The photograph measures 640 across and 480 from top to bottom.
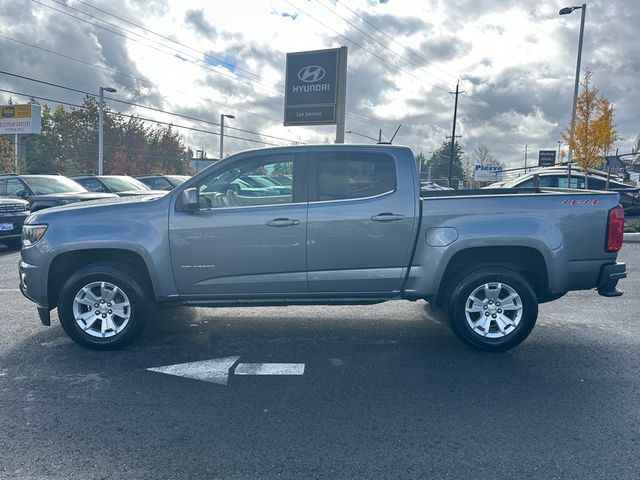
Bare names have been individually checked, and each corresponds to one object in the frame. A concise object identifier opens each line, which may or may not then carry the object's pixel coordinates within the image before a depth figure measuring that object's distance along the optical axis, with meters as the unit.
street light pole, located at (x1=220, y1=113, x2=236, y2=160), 39.63
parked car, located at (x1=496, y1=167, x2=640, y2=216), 16.22
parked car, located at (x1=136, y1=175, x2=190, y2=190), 19.69
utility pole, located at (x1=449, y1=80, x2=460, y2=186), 41.70
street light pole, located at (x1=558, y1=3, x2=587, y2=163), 19.97
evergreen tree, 81.94
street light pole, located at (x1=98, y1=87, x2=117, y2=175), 29.30
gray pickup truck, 4.71
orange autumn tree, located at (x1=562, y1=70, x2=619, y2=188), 18.55
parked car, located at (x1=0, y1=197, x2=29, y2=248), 10.25
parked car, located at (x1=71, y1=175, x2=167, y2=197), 15.16
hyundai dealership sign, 18.22
